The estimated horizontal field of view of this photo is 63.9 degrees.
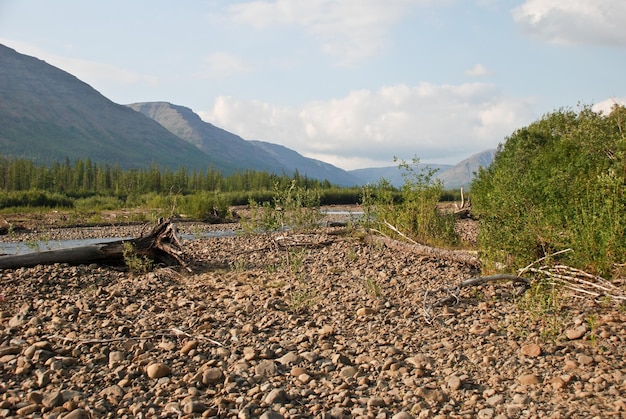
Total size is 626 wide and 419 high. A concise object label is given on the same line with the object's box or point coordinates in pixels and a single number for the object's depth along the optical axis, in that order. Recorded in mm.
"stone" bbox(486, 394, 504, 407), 5047
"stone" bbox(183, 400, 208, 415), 5152
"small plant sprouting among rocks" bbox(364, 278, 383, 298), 9398
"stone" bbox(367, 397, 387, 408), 5180
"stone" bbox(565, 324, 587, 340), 6512
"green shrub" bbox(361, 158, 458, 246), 14844
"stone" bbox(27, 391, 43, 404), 5512
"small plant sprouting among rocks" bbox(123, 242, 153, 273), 12703
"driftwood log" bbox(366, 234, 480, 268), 11680
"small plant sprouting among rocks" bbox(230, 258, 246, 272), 12781
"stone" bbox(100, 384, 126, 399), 5605
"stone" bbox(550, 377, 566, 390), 5250
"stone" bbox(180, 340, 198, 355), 6871
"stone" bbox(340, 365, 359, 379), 5944
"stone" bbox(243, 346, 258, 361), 6539
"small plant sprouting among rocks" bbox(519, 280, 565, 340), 6652
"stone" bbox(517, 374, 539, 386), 5402
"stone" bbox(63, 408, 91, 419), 5078
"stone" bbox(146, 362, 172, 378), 6098
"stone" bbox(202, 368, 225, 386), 5883
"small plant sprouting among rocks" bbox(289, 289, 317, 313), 8727
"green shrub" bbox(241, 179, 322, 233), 17298
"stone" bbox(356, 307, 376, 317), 8250
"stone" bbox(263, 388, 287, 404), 5336
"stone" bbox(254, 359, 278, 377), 6082
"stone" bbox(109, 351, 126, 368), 6492
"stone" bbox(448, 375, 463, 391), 5434
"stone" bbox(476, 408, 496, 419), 4794
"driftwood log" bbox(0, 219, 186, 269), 12758
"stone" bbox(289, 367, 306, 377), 6027
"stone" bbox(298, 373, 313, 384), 5859
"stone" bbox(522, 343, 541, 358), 6094
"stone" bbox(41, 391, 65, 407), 5418
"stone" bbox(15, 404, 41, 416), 5250
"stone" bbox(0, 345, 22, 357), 6893
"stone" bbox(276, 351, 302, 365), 6379
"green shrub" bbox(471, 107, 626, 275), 8750
